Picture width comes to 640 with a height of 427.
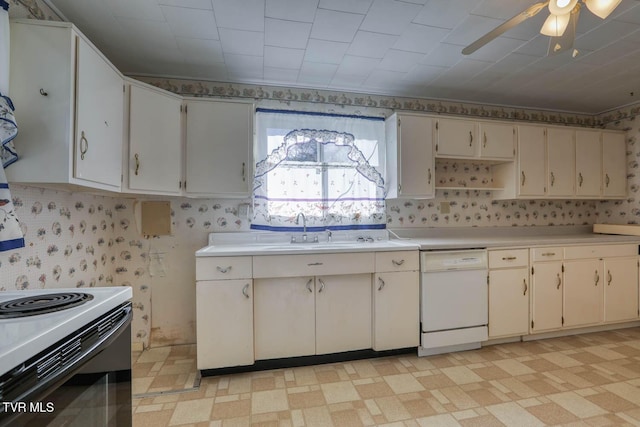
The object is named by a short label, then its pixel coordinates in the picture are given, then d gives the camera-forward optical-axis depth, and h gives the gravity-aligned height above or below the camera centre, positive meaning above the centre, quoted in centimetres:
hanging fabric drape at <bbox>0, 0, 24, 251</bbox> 117 +31
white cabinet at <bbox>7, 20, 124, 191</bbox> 131 +55
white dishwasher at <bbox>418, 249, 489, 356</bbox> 236 -68
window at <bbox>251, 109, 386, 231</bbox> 260 +43
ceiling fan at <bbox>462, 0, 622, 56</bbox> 137 +98
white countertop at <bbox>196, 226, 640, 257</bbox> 220 -21
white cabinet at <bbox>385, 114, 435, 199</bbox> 267 +56
